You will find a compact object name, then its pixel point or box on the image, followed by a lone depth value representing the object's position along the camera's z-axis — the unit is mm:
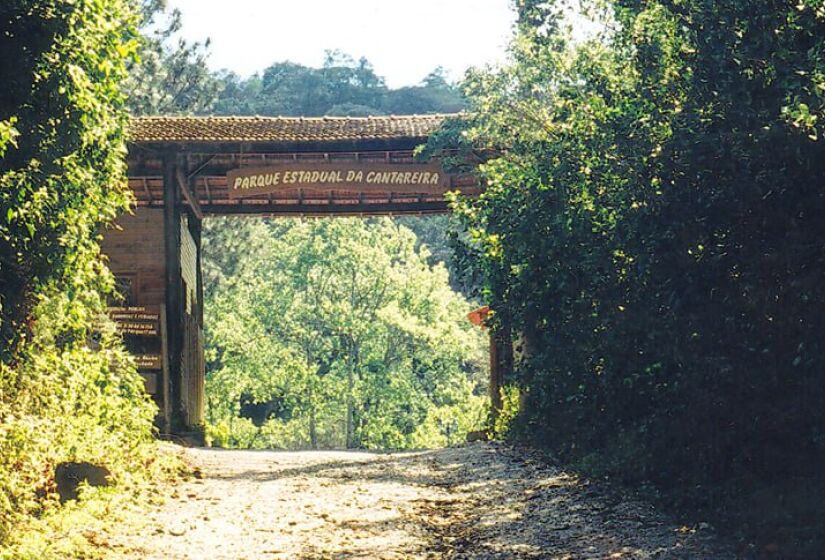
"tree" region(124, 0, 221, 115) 43188
